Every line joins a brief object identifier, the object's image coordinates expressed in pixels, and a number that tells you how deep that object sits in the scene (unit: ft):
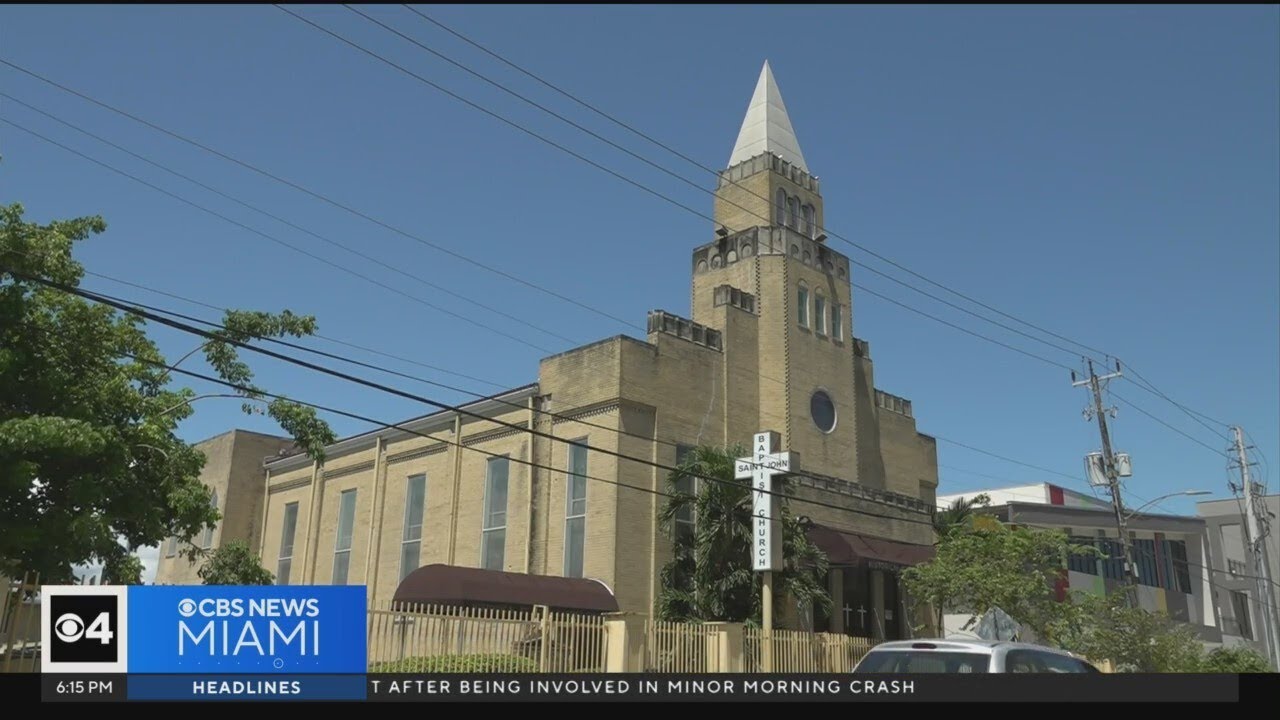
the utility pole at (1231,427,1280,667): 154.95
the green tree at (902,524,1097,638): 95.30
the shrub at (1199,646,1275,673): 116.90
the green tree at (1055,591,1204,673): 91.30
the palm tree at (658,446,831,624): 97.66
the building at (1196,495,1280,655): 194.49
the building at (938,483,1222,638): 163.63
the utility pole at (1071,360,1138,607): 109.50
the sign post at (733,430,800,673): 93.61
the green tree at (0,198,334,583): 55.62
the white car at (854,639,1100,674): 36.25
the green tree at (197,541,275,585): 76.28
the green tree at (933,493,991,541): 126.93
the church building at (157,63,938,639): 108.68
